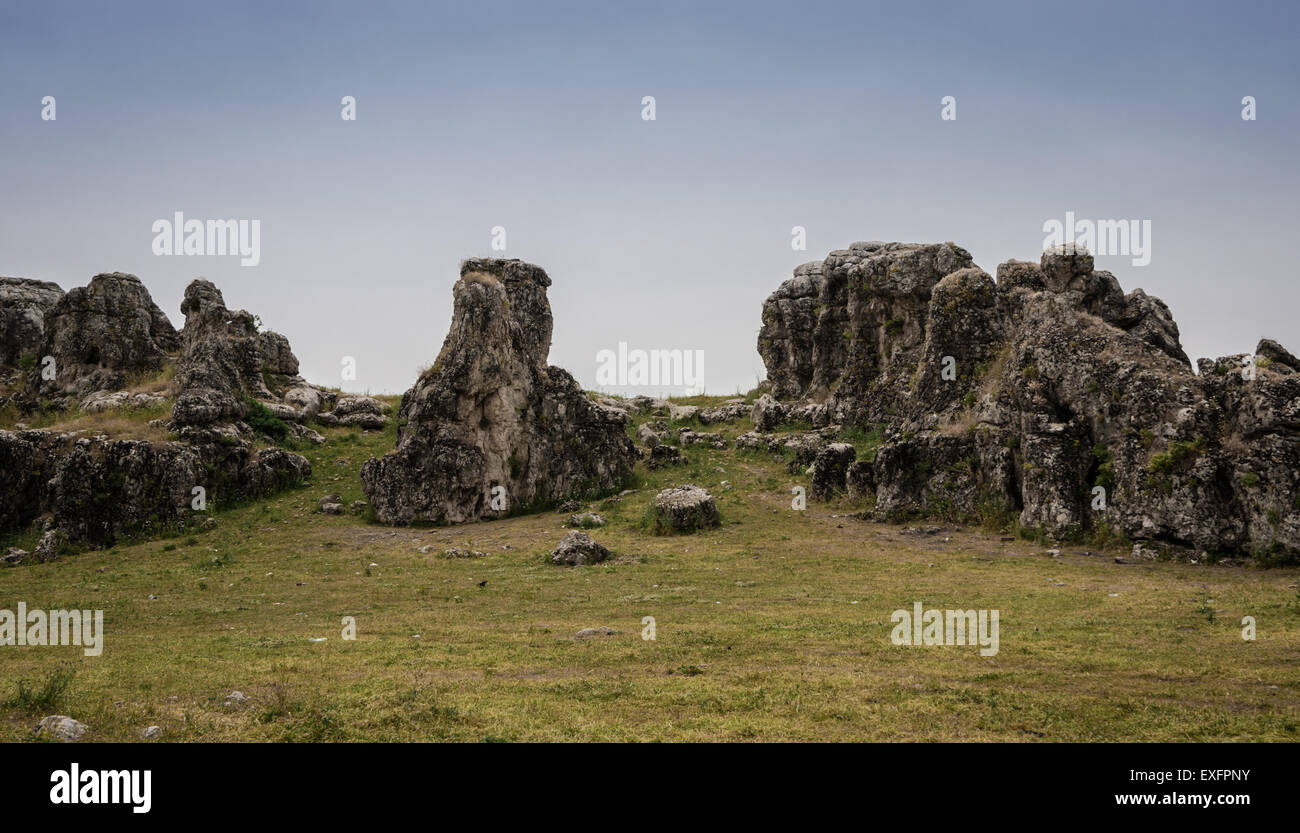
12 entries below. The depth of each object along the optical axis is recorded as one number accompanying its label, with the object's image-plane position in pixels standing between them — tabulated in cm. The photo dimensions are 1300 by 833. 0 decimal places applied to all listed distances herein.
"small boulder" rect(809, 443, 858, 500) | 3816
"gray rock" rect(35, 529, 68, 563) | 3294
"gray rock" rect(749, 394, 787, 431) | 5322
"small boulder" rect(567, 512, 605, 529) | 3528
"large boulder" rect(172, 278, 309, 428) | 4056
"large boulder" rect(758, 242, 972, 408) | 4794
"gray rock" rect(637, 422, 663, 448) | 4943
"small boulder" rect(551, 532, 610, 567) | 2831
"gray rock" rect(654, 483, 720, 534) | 3356
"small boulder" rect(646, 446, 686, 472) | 4616
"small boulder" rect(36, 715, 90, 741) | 1123
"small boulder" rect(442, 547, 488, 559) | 3067
